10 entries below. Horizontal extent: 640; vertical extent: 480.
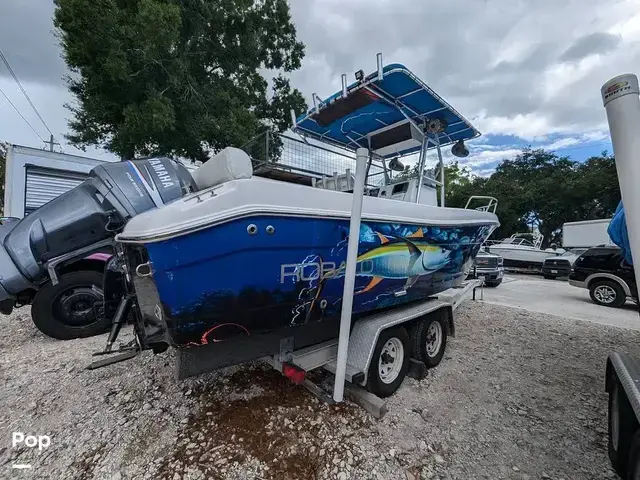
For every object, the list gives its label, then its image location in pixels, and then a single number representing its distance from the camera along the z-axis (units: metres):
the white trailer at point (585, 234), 12.50
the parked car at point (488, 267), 9.09
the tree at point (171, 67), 7.70
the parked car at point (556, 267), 10.94
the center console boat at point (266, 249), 1.59
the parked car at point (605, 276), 6.63
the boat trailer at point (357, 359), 2.22
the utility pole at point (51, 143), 17.17
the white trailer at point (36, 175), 6.76
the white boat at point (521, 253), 12.85
